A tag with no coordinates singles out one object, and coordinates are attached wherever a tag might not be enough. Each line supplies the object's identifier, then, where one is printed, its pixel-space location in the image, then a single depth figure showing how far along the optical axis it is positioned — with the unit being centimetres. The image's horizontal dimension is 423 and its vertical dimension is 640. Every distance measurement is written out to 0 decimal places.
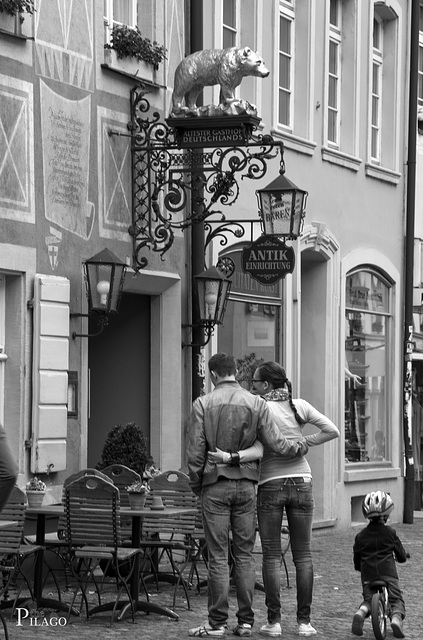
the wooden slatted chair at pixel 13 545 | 927
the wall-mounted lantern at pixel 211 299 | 1437
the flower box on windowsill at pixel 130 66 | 1333
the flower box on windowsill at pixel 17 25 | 1177
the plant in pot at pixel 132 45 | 1343
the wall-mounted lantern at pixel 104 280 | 1245
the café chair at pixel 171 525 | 1091
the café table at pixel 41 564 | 1012
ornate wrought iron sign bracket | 1313
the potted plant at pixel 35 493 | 1081
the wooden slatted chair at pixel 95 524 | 978
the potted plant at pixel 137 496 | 1073
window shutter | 1213
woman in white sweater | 936
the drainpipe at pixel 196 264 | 1470
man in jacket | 922
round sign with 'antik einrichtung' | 1462
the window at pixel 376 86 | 1989
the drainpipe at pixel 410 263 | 2008
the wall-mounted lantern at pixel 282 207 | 1359
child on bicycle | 953
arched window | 1902
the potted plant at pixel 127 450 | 1236
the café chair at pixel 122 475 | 1178
